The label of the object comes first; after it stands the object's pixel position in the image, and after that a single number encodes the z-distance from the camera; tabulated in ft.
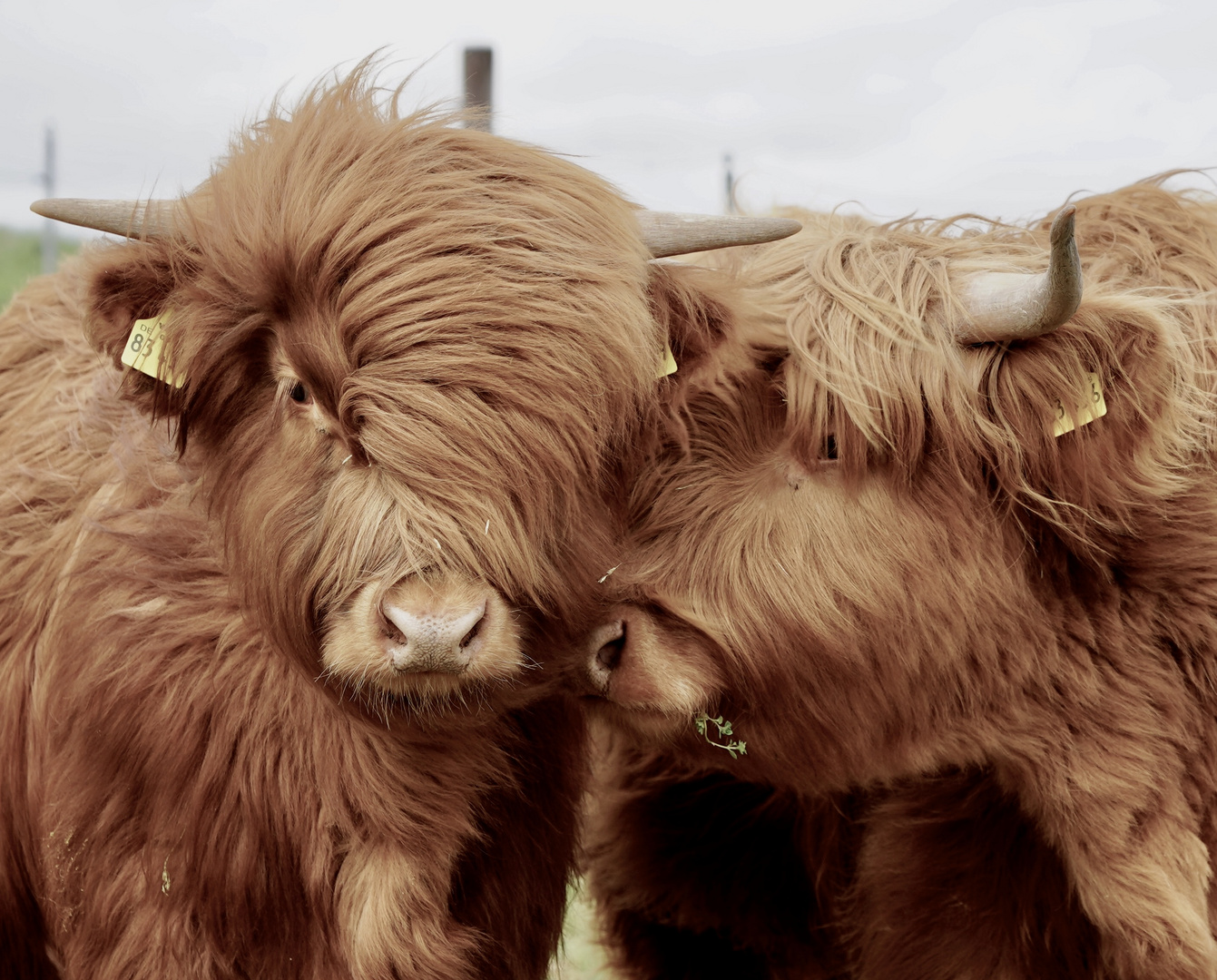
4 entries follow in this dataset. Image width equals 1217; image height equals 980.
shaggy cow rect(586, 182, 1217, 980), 8.71
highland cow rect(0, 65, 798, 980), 7.32
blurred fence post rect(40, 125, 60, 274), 33.27
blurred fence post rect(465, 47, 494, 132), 19.05
